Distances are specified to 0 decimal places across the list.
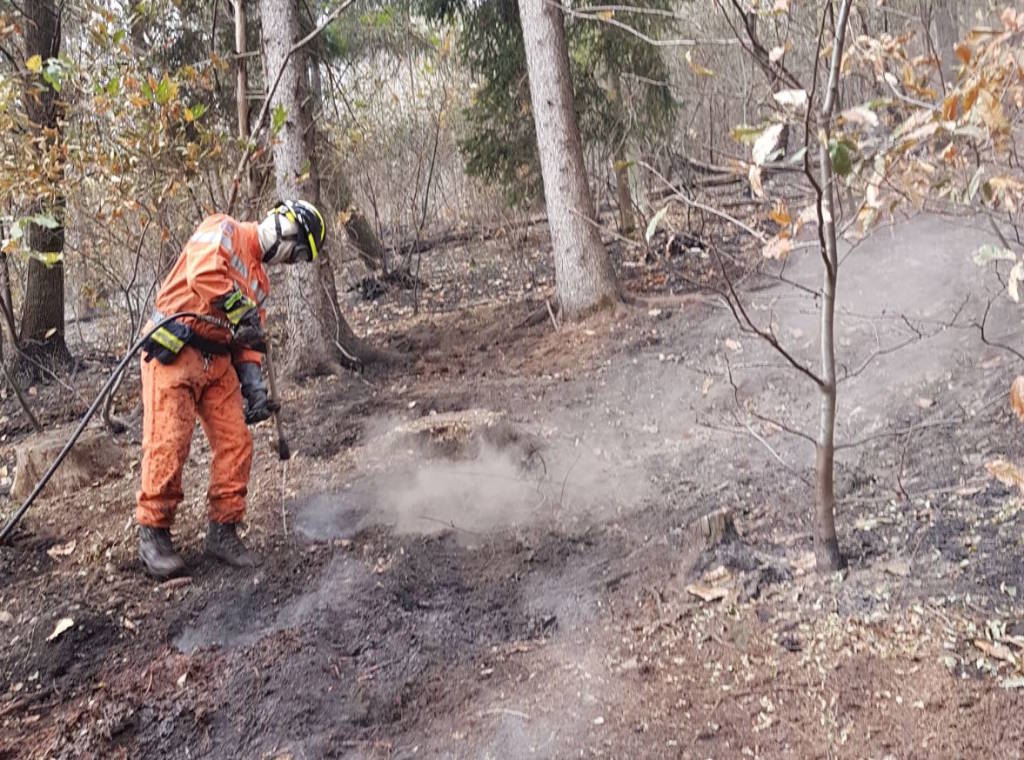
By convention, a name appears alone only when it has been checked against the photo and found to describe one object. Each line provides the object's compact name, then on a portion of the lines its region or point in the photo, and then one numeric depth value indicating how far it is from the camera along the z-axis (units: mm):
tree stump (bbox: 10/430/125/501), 6254
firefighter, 4688
